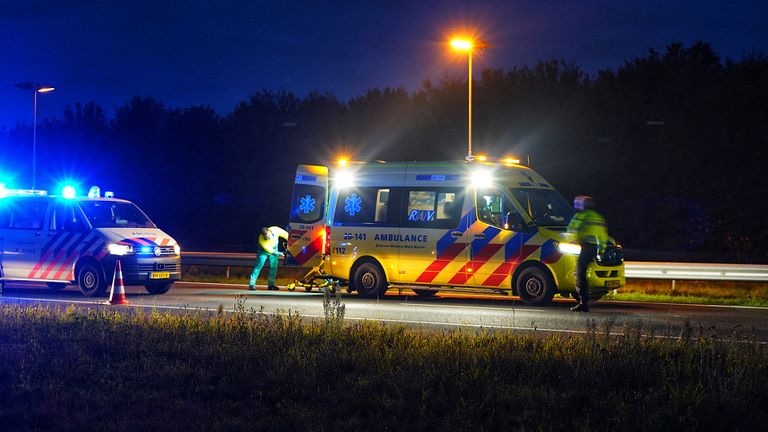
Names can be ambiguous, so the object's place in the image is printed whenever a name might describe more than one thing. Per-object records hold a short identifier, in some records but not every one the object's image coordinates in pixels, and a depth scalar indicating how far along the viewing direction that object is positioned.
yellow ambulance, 16.52
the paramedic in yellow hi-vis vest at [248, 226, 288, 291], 20.39
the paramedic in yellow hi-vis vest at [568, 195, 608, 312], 15.55
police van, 18.33
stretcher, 19.09
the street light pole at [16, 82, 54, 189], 33.97
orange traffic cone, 16.27
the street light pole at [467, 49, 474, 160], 27.08
